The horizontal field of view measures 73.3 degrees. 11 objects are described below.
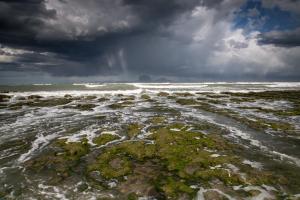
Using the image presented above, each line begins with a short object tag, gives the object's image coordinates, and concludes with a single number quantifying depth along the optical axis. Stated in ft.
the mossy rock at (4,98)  152.52
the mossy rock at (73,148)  43.72
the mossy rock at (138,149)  43.11
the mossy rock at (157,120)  70.71
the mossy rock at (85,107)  106.84
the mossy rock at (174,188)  29.74
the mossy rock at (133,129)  58.19
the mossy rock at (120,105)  109.19
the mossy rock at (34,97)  163.52
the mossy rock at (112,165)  36.06
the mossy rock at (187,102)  120.34
